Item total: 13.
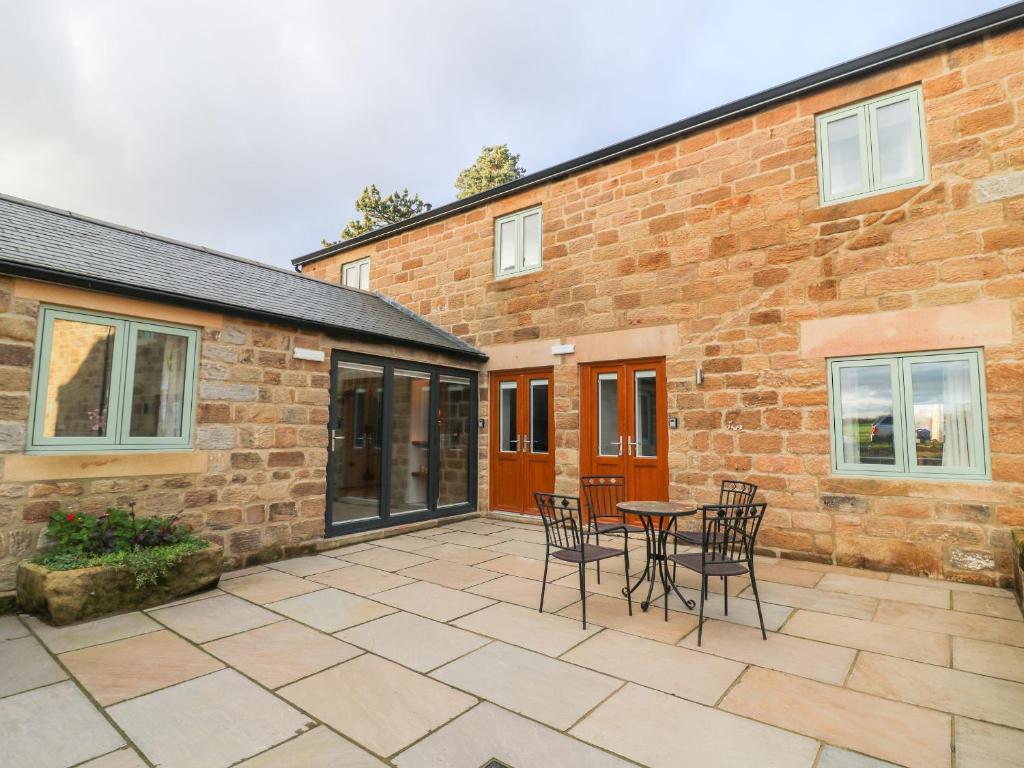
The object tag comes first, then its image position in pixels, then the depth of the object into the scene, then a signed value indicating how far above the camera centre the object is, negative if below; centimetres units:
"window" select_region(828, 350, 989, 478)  429 +14
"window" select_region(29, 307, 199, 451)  367 +30
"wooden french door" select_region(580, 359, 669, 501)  594 +4
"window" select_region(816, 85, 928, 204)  463 +269
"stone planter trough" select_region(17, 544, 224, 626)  312 -110
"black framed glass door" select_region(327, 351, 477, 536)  563 -21
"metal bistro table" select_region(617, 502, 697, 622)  358 -62
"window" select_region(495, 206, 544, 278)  728 +268
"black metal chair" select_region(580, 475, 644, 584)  562 -81
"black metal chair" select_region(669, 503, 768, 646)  309 -85
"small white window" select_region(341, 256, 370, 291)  962 +290
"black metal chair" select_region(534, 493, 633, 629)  325 -83
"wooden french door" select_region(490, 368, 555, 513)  692 -16
